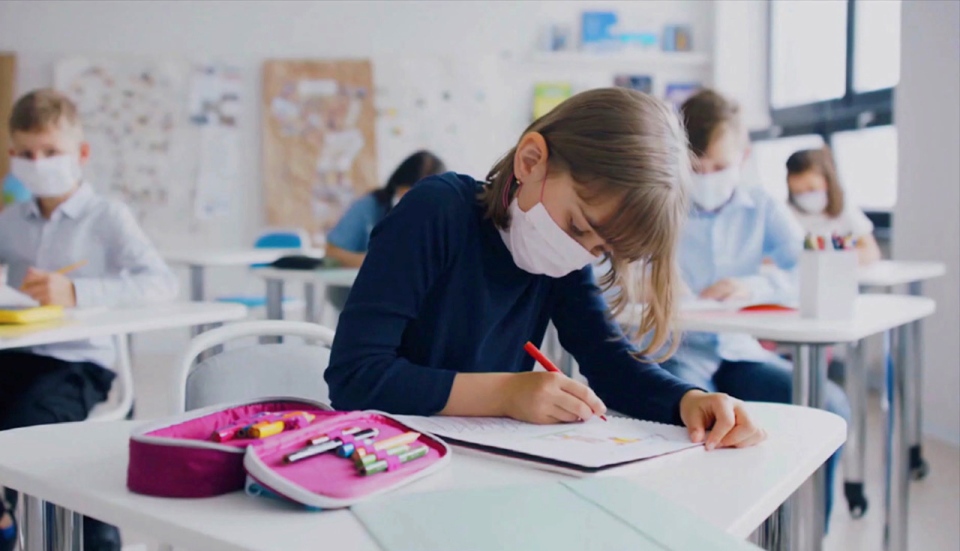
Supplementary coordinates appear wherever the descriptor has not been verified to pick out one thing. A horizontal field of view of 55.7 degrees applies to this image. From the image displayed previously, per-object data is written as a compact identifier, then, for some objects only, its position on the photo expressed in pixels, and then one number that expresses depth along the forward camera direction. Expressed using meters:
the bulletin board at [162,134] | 5.11
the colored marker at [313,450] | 0.71
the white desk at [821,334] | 1.55
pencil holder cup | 1.72
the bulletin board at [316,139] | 5.21
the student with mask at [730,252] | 1.93
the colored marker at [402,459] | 0.72
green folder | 0.62
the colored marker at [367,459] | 0.72
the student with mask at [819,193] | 3.15
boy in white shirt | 2.19
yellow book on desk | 1.63
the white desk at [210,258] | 3.47
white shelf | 5.28
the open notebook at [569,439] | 0.81
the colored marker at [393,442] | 0.73
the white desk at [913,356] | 2.51
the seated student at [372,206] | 3.49
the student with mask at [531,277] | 0.99
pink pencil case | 0.68
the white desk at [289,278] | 2.91
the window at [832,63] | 4.05
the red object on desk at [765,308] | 1.83
